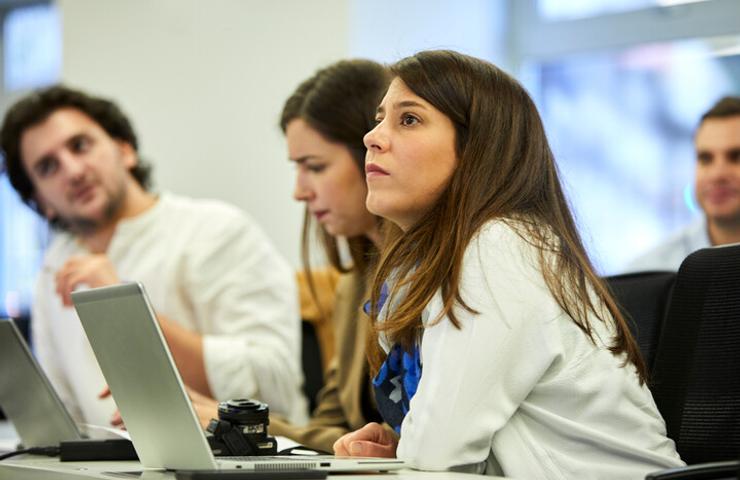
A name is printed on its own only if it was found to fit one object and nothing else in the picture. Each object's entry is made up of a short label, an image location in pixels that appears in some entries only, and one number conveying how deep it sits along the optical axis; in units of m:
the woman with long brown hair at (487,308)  3.44
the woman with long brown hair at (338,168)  4.27
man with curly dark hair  4.74
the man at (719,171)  4.89
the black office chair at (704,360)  3.59
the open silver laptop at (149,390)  3.37
